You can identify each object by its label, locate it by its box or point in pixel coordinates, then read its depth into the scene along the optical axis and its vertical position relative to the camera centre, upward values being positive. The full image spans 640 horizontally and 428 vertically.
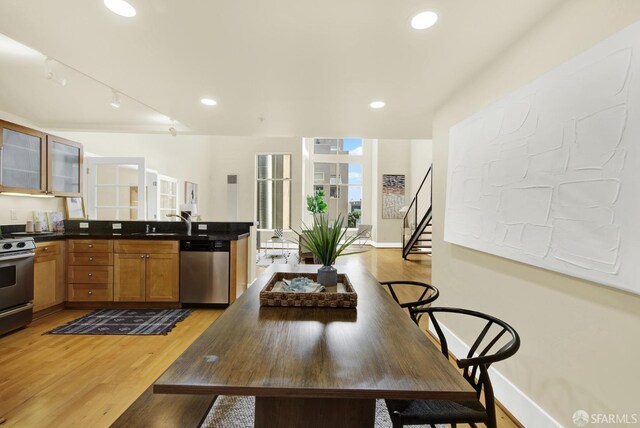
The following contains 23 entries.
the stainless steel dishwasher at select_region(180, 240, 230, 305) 3.68 -0.79
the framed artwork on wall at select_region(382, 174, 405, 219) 9.89 +0.59
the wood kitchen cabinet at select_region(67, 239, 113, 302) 3.60 -0.77
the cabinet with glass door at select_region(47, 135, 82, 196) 3.60 +0.54
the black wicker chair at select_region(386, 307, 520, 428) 1.05 -0.76
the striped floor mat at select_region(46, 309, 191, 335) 3.00 -1.26
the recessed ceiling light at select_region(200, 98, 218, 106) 2.96 +1.12
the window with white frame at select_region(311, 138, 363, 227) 10.83 +1.43
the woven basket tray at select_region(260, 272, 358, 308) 1.35 -0.42
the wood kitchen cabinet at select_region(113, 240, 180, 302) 3.64 -0.78
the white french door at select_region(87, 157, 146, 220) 4.45 +0.31
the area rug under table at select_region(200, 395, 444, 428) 1.75 -1.29
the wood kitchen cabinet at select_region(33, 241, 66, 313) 3.21 -0.78
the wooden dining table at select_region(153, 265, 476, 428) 0.73 -0.45
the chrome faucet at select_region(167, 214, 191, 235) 4.09 -0.16
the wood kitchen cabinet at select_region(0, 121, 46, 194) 3.08 +0.54
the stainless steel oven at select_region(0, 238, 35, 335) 2.73 -0.74
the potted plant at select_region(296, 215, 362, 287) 1.55 -0.19
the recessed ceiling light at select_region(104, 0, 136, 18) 1.56 +1.11
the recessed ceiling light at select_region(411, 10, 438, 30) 1.60 +1.09
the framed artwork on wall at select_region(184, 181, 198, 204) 7.81 +0.47
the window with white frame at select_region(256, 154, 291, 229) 9.77 +0.66
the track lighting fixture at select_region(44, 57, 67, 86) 2.34 +1.09
